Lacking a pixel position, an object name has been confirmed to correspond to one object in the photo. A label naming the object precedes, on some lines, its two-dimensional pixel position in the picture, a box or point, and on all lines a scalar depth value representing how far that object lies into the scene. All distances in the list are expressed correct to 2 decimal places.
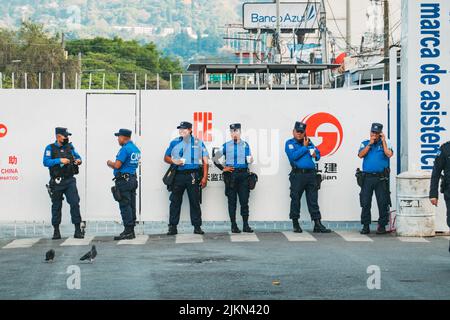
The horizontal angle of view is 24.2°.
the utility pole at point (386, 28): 44.91
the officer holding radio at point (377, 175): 17.81
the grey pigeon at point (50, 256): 13.57
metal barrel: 17.28
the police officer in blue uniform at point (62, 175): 17.25
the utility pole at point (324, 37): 44.84
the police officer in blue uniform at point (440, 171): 13.37
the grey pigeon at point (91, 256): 13.02
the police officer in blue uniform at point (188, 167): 17.88
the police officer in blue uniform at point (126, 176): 16.95
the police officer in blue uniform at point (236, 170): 18.16
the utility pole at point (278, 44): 46.50
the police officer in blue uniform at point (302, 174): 18.06
